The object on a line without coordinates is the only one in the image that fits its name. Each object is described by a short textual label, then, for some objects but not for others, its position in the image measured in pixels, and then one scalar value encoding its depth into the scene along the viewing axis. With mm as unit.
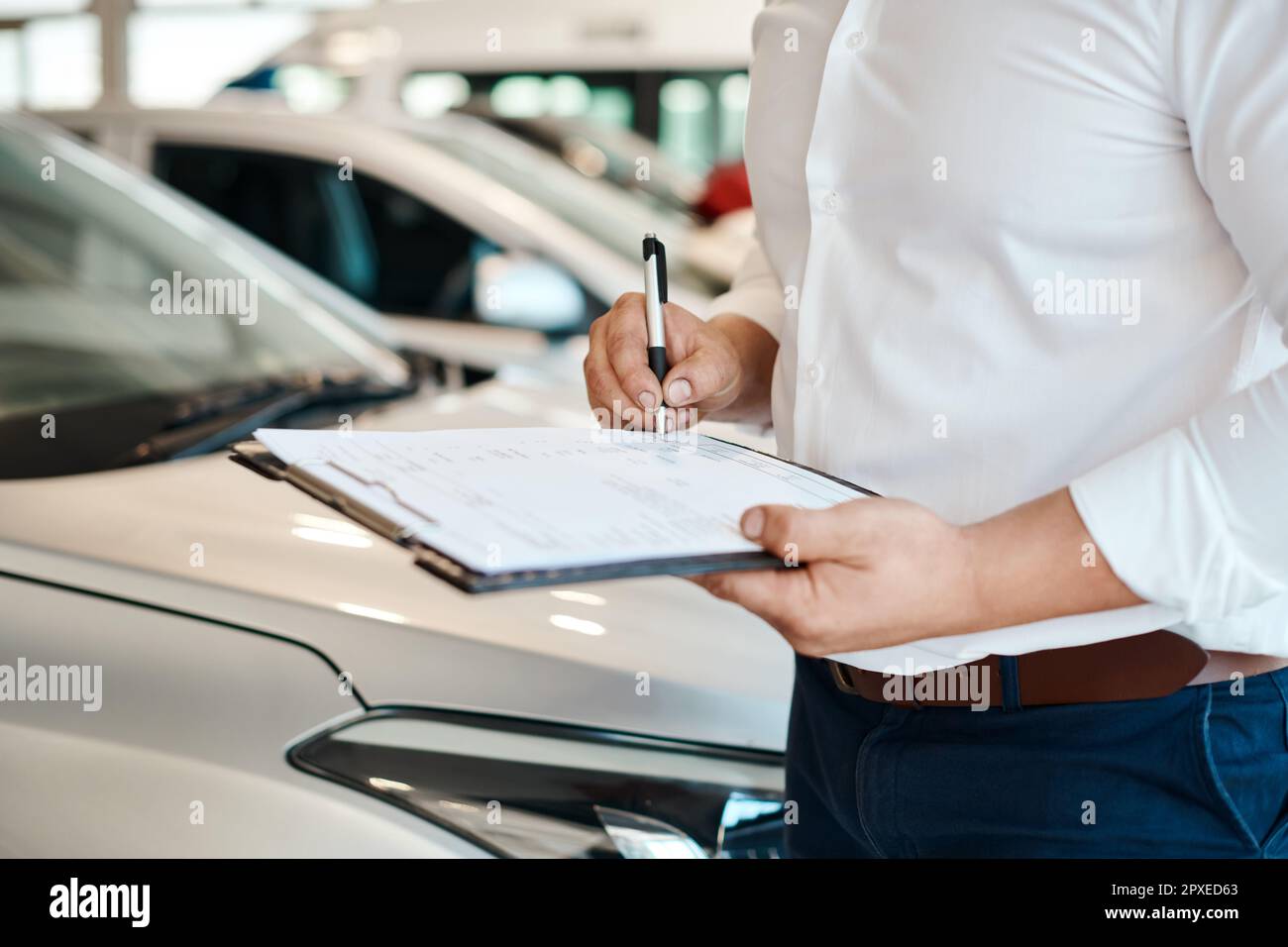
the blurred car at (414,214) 3396
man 762
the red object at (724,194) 5738
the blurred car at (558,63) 8438
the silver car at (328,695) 1189
